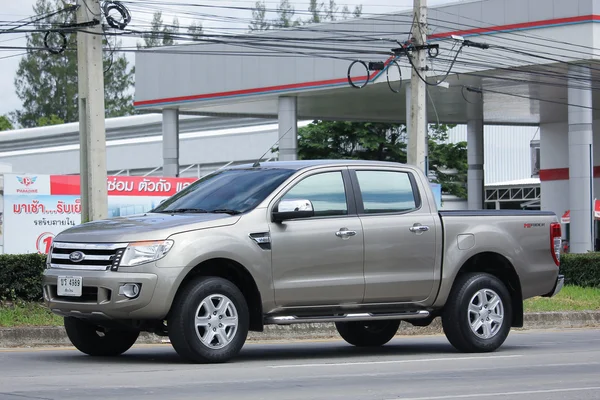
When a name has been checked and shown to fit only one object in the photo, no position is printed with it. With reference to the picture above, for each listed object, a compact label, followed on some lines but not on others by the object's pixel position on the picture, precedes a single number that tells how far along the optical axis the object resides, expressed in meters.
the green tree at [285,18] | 90.65
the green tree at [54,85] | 86.06
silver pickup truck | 9.86
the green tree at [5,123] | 88.81
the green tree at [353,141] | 52.19
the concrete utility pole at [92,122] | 17.12
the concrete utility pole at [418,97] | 22.22
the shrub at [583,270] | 22.17
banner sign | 27.11
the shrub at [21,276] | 14.88
